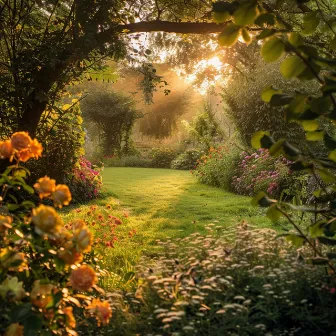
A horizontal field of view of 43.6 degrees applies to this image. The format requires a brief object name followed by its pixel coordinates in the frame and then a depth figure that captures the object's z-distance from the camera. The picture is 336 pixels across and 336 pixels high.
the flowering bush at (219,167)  11.38
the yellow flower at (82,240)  1.56
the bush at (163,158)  22.42
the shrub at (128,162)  22.64
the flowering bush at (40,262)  1.49
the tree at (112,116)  24.39
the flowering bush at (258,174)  8.62
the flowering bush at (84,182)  8.88
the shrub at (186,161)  20.22
